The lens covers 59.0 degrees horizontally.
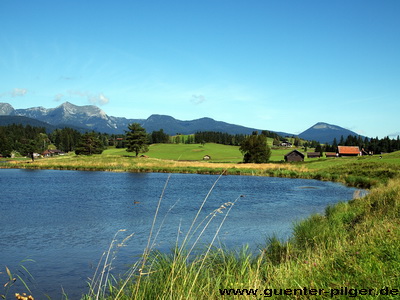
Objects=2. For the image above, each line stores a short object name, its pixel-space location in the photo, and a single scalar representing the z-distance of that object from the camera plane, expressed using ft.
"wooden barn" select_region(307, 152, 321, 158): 485.56
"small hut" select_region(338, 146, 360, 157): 430.61
